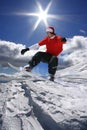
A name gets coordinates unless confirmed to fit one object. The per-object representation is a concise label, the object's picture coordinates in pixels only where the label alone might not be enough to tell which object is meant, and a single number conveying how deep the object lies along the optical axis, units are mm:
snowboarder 3857
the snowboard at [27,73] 3374
